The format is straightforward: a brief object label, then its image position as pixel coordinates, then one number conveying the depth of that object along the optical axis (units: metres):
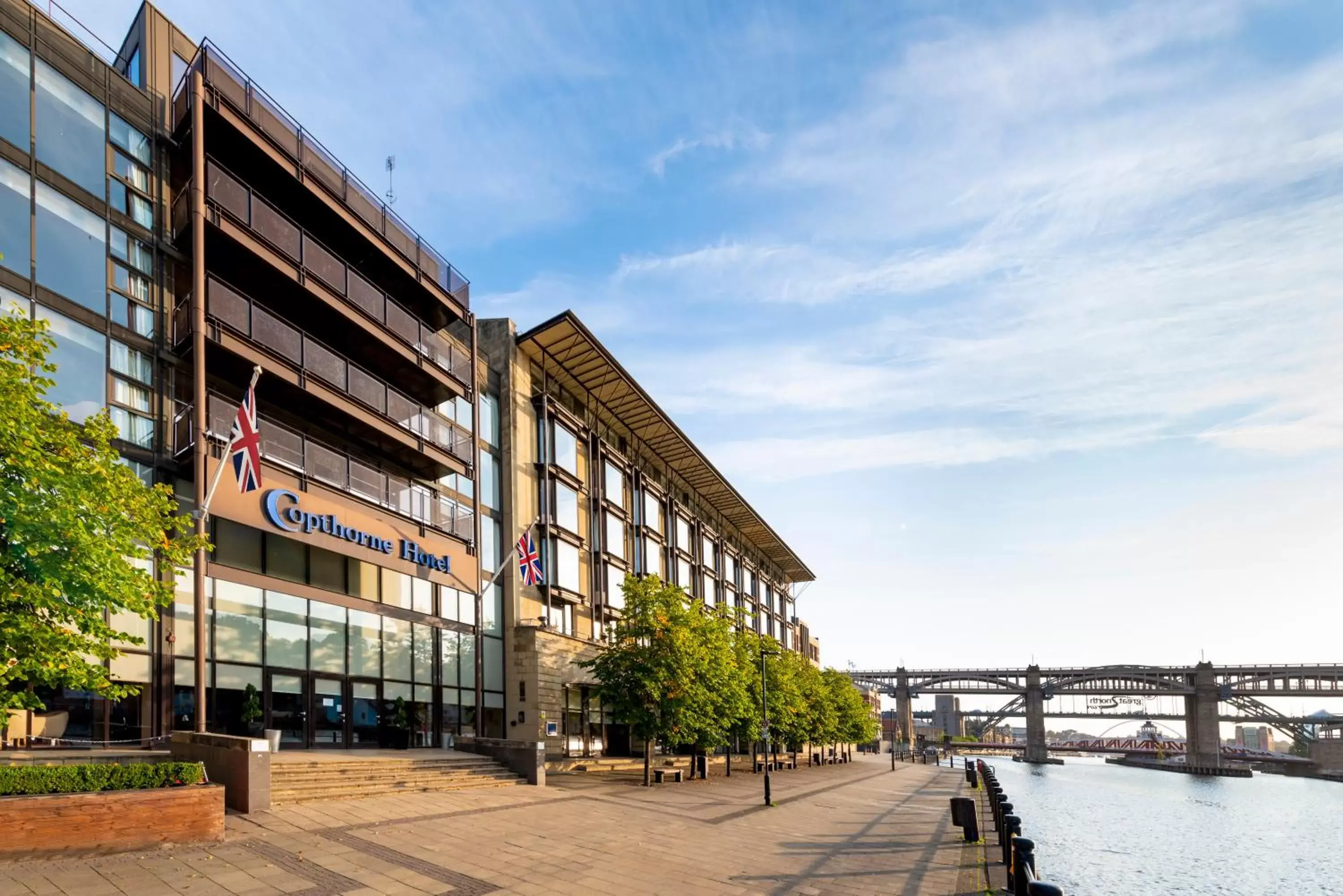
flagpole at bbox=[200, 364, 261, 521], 20.14
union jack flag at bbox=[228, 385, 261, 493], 21.27
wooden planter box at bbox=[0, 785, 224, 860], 13.68
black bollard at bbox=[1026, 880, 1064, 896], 10.80
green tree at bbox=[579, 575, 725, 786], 35.09
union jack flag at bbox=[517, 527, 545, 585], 34.16
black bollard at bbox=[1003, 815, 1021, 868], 17.64
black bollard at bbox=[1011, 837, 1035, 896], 13.52
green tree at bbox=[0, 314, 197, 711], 13.81
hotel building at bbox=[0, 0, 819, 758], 22.00
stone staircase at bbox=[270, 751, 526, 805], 21.27
